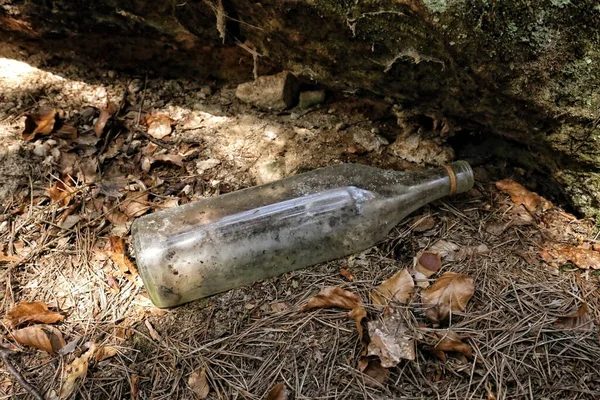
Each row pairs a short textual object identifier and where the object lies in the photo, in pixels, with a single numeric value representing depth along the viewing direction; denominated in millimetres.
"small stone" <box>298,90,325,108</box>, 520
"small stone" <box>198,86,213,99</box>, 536
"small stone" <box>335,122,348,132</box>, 503
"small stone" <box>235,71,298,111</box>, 511
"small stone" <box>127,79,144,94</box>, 534
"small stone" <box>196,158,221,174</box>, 477
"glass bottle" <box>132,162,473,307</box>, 384
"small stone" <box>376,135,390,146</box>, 486
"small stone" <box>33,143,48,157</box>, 471
